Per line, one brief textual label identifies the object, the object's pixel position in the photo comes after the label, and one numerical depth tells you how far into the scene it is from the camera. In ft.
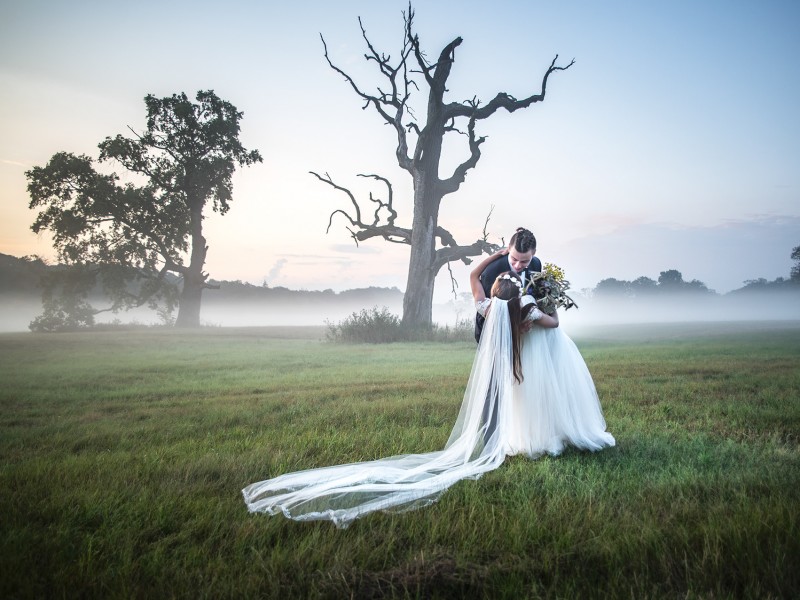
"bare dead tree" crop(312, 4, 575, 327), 76.07
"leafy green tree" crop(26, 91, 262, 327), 79.61
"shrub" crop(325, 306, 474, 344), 74.54
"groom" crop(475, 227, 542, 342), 16.28
